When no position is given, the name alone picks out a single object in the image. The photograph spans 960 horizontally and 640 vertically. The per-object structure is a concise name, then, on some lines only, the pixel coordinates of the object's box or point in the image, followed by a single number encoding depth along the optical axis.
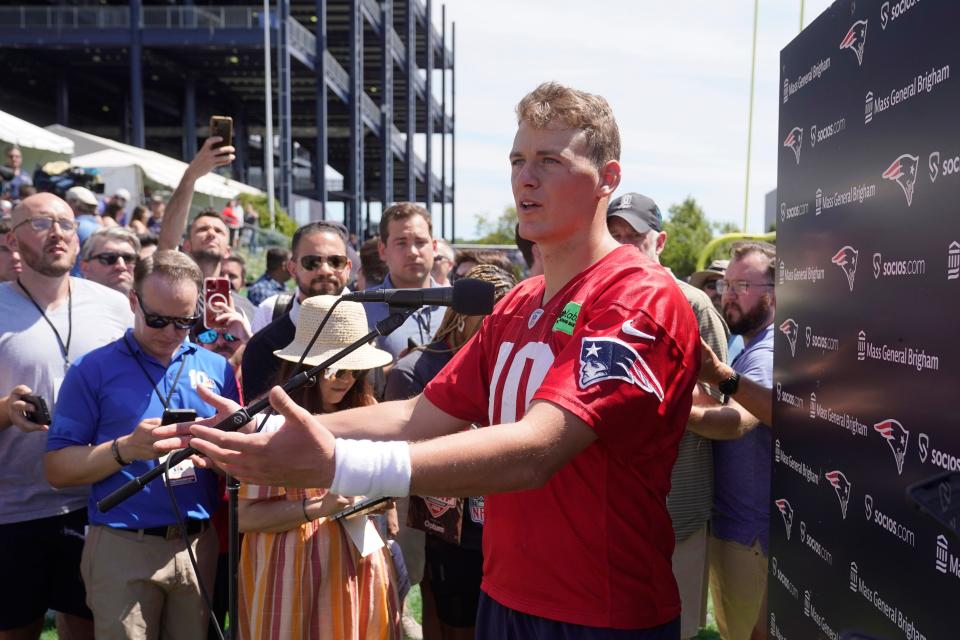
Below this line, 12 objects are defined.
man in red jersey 2.20
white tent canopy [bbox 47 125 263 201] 21.28
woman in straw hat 3.75
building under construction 34.31
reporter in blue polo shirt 4.06
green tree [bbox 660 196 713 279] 34.25
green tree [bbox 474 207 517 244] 54.66
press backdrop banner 2.00
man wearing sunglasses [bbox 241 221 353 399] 5.11
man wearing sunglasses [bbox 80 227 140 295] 5.97
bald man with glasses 4.52
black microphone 2.44
